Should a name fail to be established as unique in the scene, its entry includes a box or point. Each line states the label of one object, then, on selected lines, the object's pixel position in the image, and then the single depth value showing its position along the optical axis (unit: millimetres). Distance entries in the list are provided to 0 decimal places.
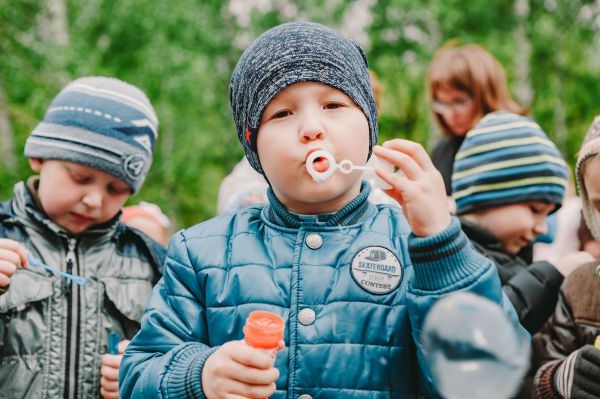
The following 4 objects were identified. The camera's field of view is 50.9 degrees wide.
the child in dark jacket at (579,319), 2158
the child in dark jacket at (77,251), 2584
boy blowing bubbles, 1693
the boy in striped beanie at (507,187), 2975
